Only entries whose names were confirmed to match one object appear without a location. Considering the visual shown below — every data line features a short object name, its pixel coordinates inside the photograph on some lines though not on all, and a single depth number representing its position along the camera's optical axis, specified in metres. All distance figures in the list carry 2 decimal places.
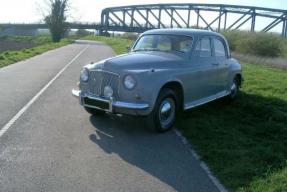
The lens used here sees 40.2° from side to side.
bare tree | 68.44
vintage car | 6.57
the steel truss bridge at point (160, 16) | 109.88
